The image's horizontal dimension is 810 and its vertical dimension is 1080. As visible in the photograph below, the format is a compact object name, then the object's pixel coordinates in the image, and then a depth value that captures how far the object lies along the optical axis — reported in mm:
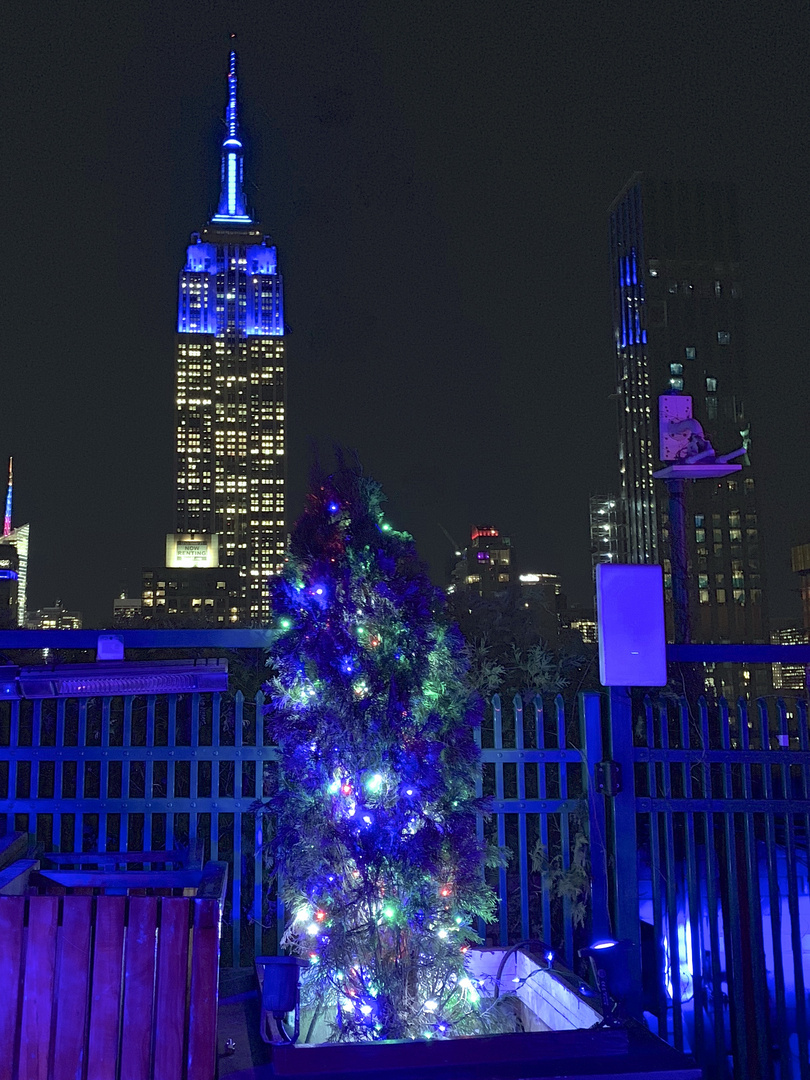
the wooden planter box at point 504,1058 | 3205
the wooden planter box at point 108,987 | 3258
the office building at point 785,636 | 95125
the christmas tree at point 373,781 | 3873
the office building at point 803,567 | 109875
